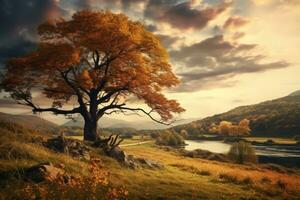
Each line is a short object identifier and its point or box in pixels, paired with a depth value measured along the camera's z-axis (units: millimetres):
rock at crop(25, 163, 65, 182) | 13125
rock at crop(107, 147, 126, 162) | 25078
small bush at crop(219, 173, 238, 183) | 25398
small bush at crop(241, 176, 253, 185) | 24912
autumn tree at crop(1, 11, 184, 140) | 28047
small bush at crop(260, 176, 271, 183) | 27500
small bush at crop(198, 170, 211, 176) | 28469
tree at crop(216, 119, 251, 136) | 182812
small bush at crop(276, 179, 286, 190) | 25738
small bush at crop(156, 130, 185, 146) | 118562
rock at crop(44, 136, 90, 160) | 21906
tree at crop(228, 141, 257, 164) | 65200
